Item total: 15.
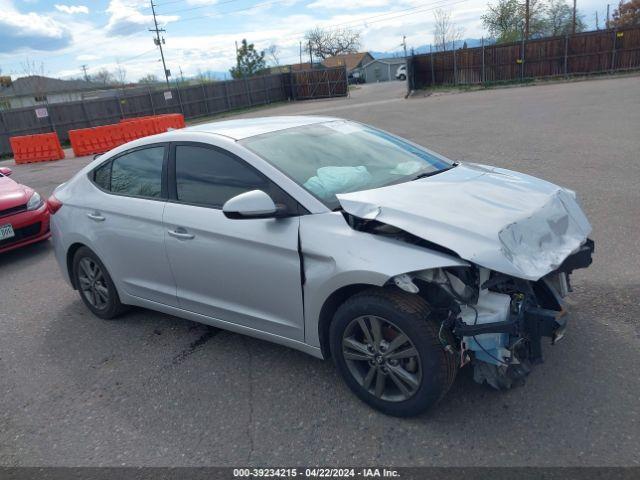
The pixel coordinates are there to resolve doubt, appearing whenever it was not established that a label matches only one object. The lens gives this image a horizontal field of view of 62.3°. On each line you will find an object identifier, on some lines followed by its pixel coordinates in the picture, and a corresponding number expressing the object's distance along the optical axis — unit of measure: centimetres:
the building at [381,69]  9226
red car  675
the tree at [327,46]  9608
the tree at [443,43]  5180
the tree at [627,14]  6366
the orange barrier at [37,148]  2014
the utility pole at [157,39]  5359
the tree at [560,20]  5553
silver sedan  272
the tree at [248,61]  6569
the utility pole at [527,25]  4200
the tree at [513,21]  5319
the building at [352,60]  9206
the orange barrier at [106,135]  2048
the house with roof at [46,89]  5209
